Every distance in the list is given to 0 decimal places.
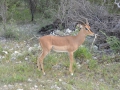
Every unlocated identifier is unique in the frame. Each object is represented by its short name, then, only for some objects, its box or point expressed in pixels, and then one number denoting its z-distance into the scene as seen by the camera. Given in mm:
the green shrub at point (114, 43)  14730
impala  12116
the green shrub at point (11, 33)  18594
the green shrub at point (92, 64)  12919
